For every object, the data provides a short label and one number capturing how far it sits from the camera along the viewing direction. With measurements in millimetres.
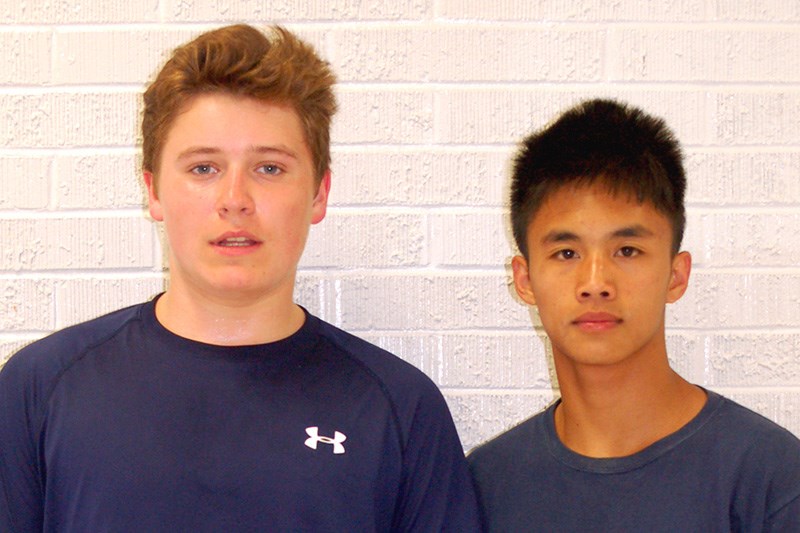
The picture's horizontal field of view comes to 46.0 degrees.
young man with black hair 1387
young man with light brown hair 1386
